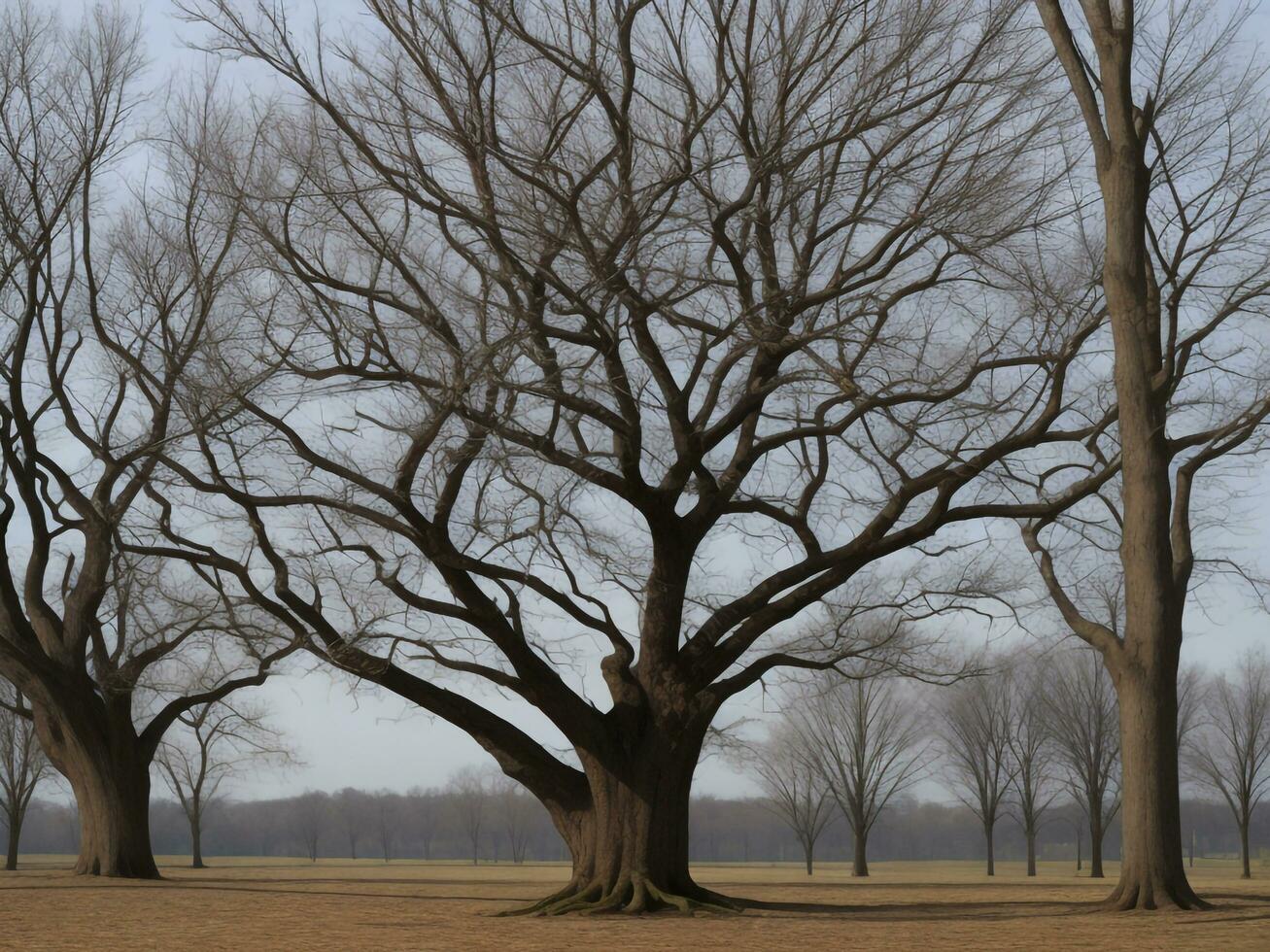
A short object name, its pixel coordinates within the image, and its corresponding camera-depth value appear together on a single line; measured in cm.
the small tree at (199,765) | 3556
